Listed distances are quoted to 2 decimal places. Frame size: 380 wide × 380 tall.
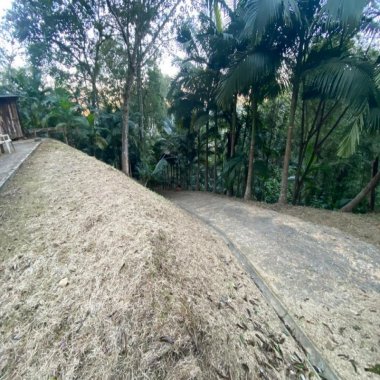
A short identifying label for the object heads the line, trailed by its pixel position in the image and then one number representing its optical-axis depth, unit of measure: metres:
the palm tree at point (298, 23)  4.32
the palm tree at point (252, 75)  5.74
